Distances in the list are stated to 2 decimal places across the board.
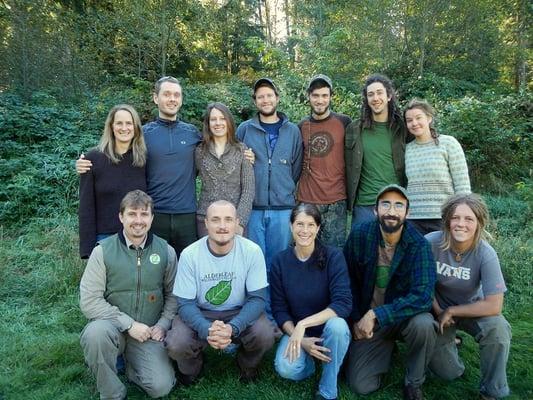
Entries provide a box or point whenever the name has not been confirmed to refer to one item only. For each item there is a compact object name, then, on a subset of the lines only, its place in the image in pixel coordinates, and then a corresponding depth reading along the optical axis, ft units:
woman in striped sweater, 12.76
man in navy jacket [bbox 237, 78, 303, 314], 13.85
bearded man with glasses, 10.43
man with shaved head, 10.59
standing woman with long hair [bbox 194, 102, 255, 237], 12.98
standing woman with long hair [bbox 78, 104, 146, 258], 11.91
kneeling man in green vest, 10.51
